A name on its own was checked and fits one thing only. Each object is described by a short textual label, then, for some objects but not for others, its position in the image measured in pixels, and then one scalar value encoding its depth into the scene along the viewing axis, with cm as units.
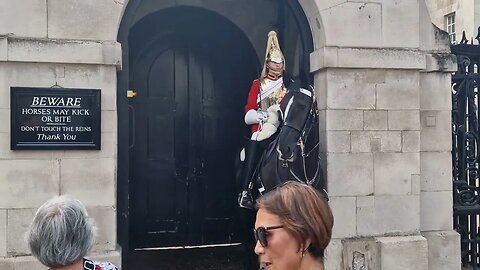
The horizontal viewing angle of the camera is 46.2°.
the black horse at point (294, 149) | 591
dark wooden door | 765
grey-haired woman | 262
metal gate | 729
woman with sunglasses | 220
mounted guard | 611
